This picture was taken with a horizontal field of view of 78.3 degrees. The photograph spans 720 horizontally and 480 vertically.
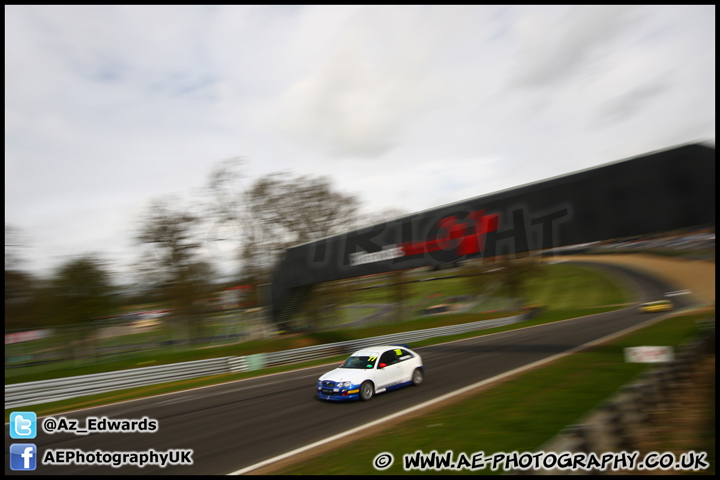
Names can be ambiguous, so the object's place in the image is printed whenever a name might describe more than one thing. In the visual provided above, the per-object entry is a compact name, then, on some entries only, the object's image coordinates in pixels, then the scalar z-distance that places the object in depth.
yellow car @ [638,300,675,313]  37.06
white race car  12.41
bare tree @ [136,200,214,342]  31.25
